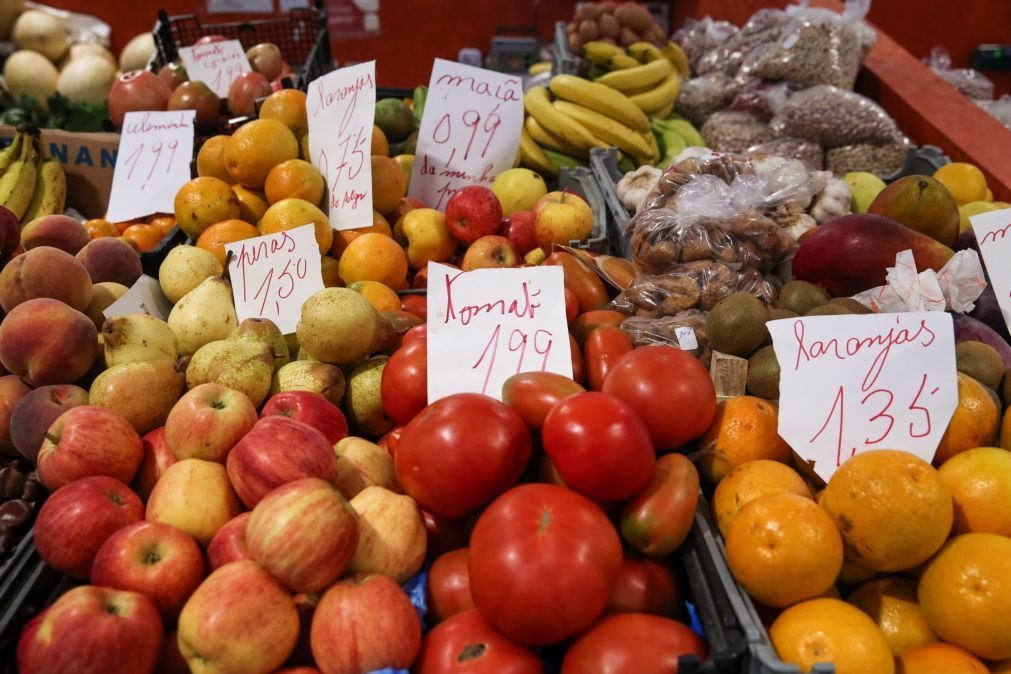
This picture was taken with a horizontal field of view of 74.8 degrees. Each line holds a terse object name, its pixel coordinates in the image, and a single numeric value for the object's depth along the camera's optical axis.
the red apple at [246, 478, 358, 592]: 0.97
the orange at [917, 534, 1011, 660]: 0.98
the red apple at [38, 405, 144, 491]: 1.18
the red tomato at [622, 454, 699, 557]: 1.06
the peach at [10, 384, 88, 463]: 1.31
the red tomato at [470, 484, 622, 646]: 0.91
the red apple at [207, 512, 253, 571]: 1.06
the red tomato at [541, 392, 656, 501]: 1.02
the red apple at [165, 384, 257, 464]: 1.22
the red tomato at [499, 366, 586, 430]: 1.17
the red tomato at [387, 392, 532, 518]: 1.07
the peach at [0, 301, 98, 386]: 1.41
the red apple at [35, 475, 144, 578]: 1.07
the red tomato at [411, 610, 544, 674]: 0.93
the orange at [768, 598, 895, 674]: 0.94
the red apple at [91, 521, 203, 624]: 1.00
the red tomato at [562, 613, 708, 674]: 0.91
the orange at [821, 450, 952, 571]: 1.03
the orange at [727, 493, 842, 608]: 1.00
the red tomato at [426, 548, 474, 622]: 1.08
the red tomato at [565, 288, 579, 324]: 1.51
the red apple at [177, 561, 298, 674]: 0.92
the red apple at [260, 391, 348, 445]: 1.29
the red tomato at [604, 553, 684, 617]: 1.06
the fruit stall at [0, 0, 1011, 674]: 0.97
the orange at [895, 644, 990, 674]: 0.98
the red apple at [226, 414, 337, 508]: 1.11
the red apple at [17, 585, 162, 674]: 0.88
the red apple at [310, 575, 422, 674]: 0.93
